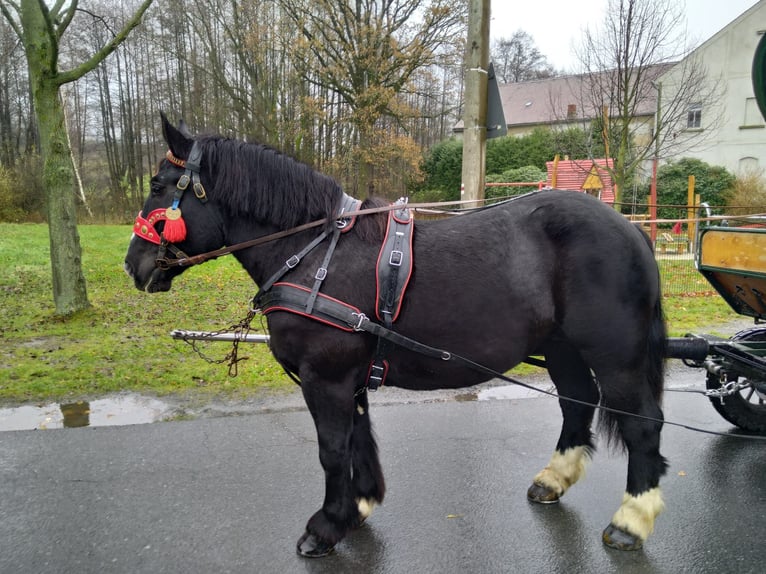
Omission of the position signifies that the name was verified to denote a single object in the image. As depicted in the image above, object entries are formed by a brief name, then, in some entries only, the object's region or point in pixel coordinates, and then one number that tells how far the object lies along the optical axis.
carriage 3.34
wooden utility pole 5.41
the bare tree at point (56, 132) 6.53
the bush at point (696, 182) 23.06
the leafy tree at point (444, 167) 27.16
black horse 2.56
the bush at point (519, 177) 23.20
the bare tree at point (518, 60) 46.94
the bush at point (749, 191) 19.27
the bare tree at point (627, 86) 10.96
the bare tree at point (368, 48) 16.86
